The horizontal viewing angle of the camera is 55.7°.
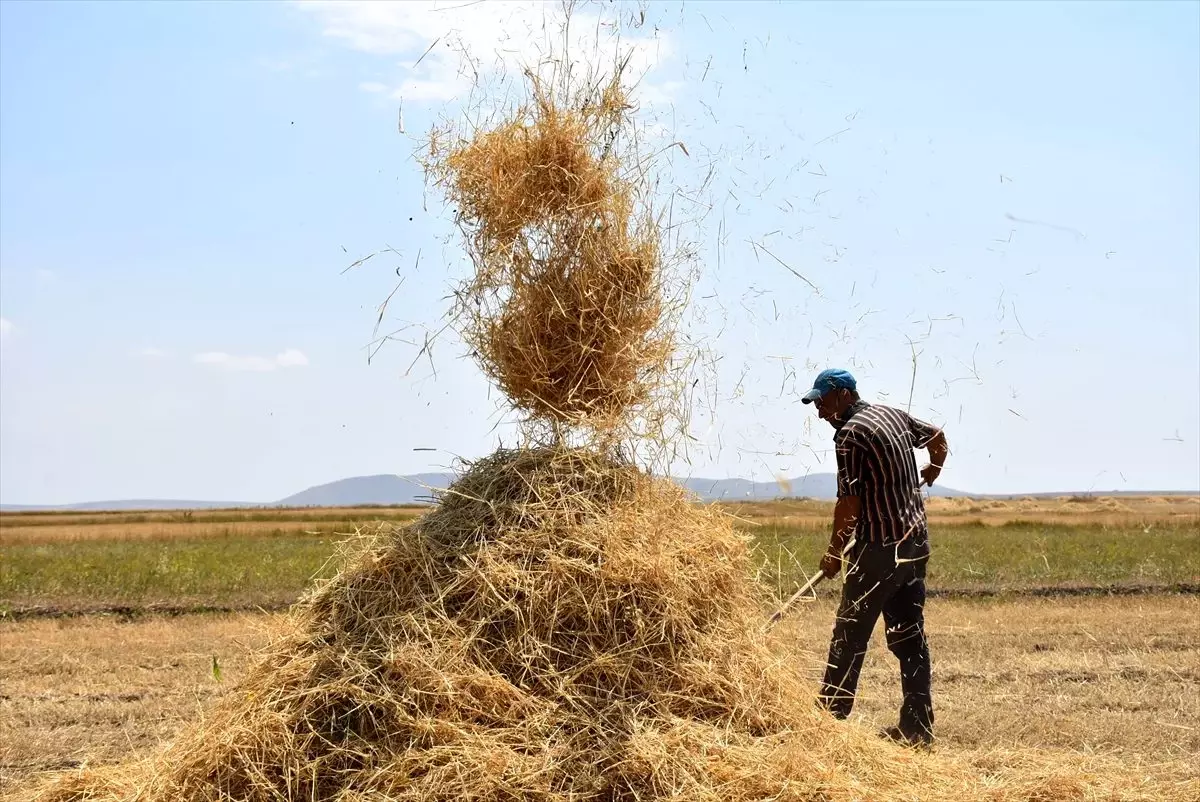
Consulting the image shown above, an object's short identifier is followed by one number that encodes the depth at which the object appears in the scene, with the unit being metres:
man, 5.79
